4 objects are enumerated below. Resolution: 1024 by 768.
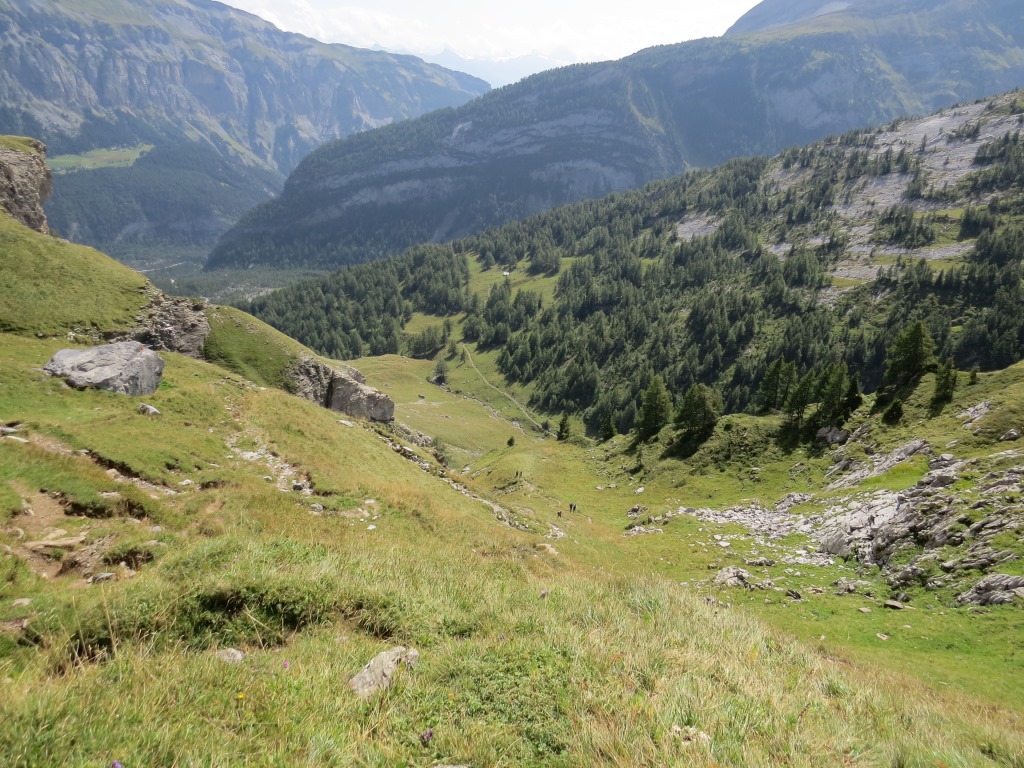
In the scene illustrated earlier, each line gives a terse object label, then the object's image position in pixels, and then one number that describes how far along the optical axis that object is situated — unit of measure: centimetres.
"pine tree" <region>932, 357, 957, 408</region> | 4588
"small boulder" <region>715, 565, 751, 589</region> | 2969
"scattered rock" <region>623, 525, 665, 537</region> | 4382
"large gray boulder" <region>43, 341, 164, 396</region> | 2489
